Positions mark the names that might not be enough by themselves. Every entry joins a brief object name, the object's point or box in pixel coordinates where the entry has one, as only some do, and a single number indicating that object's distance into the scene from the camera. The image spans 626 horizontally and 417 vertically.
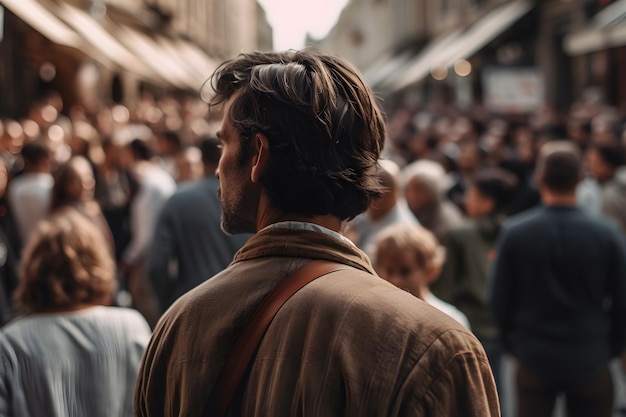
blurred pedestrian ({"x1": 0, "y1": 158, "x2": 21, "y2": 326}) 5.89
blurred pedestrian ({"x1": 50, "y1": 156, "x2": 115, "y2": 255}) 6.25
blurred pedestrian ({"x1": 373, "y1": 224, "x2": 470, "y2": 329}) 4.24
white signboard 14.27
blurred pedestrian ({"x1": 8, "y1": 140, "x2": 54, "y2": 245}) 7.01
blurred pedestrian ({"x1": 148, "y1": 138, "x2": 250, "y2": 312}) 5.52
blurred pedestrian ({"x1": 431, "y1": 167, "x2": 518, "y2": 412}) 5.71
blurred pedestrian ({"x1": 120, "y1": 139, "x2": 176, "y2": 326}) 7.49
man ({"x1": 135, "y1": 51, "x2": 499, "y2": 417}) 1.71
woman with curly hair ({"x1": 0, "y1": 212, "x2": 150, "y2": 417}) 3.20
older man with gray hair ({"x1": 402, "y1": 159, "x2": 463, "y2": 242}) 6.30
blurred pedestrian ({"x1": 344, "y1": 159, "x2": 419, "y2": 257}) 5.72
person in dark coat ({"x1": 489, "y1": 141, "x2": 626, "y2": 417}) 4.85
